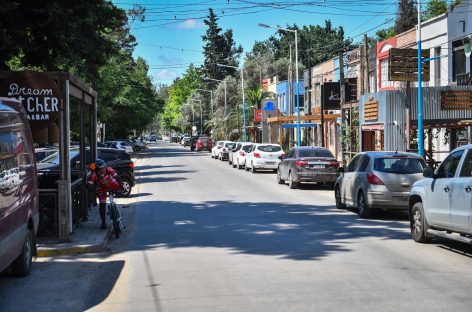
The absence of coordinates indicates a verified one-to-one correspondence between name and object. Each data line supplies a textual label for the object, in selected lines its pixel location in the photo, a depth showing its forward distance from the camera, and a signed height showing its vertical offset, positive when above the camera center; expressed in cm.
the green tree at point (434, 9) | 5533 +1184
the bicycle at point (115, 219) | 1230 -148
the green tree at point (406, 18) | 6788 +1279
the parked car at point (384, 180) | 1462 -96
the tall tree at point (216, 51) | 10750 +1523
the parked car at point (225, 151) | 4934 -83
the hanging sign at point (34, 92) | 1143 +91
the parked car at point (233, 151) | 4078 -68
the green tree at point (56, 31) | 1462 +264
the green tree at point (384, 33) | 7225 +1221
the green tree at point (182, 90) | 13362 +1094
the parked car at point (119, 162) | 2049 -65
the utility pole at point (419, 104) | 2341 +126
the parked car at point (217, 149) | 5185 -70
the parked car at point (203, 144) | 7425 -38
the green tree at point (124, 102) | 5294 +403
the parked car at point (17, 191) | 745 -62
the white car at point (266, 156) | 3334 -85
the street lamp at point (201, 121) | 10891 +337
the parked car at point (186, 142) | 9849 -17
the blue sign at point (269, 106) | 6416 +340
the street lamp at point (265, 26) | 4061 +724
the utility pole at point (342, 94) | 3456 +245
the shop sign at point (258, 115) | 6431 +251
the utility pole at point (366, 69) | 3166 +348
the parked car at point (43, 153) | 1947 -31
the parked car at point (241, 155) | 3728 -92
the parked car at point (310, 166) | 2314 -99
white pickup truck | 938 -101
